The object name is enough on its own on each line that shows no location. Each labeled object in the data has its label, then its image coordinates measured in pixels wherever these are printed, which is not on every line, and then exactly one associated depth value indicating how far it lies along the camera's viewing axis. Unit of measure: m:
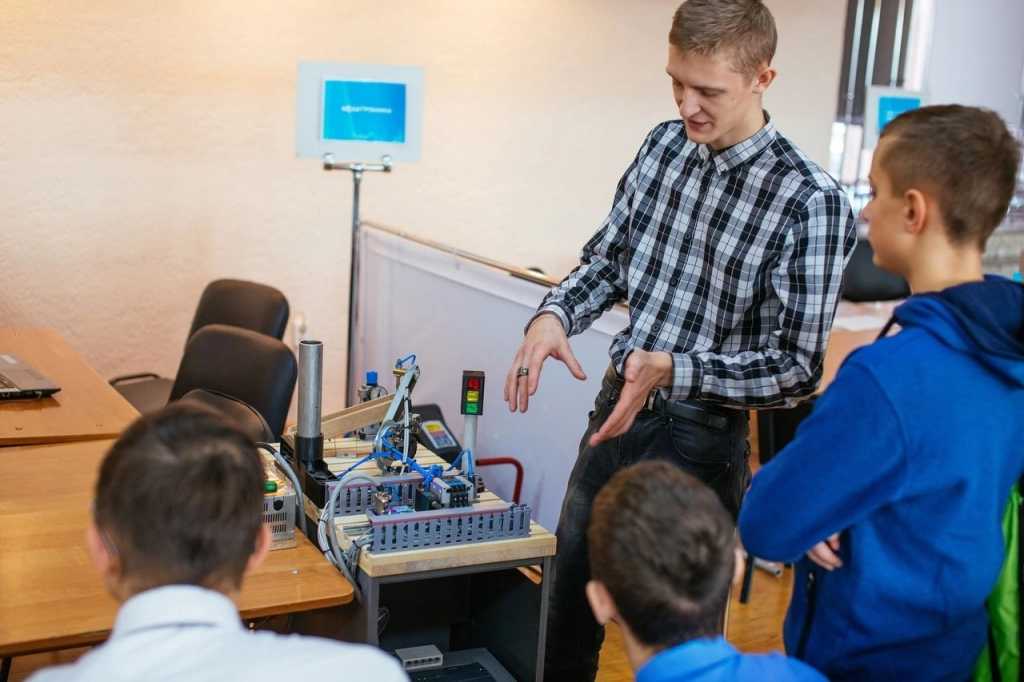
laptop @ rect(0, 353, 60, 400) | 2.93
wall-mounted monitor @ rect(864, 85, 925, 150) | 5.43
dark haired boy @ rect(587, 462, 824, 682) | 1.19
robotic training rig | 1.96
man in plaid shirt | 1.88
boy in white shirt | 1.10
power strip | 2.22
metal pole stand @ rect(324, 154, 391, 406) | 4.13
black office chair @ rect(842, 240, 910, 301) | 5.18
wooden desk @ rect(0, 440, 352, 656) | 1.63
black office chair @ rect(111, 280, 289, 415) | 3.65
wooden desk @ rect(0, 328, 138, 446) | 2.66
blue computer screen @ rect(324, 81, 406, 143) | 4.08
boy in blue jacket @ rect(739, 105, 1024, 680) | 1.30
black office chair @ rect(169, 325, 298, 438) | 2.93
